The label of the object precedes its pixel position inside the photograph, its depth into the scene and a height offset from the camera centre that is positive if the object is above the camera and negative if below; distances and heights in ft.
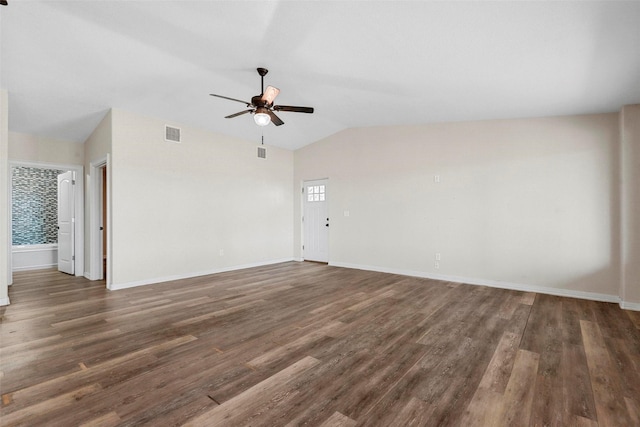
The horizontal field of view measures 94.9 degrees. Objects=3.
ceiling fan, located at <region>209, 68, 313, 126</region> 11.57 +4.35
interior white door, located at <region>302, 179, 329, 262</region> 23.61 -0.57
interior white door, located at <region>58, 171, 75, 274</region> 19.16 -0.49
